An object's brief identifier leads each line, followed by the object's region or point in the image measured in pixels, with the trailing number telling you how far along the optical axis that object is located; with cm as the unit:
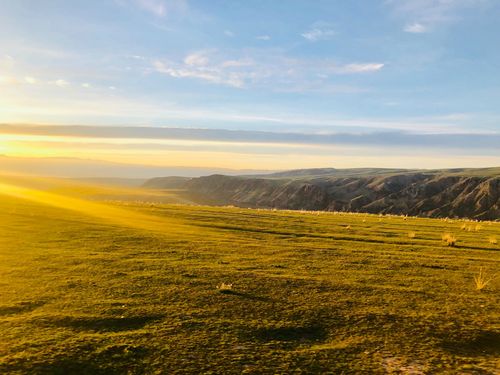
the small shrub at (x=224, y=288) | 1465
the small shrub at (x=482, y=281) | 1565
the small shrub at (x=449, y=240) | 2758
